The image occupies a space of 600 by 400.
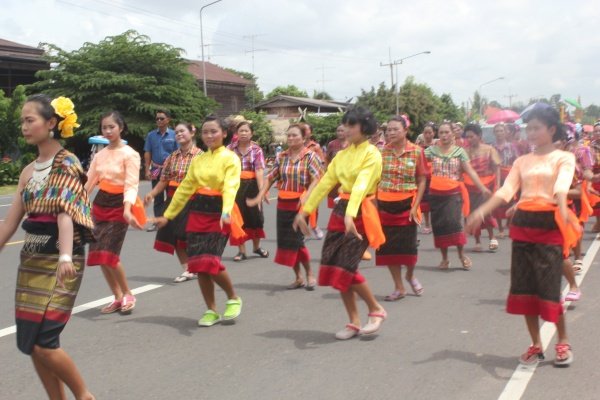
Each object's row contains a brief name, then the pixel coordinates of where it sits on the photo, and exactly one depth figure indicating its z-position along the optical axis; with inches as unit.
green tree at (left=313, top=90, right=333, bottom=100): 3651.6
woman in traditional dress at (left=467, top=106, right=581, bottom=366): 195.6
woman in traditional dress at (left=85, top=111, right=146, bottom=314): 261.9
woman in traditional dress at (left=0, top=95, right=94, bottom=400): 151.9
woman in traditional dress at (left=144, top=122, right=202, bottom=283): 321.1
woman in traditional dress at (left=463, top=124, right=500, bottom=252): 407.2
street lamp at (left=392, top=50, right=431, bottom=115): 2338.8
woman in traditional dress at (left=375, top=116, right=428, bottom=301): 290.7
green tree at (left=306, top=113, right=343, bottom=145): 1887.3
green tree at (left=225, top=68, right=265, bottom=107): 3152.6
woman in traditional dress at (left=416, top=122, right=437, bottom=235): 510.7
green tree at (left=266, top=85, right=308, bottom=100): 3262.8
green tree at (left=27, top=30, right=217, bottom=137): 1254.9
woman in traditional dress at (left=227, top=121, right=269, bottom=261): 370.3
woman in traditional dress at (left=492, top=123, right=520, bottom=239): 450.9
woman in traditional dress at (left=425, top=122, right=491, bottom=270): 359.9
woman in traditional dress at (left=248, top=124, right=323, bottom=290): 313.3
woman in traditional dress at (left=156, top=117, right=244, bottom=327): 245.6
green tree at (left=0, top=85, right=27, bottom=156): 1069.8
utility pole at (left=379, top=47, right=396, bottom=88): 2432.6
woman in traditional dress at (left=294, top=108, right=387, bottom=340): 227.6
